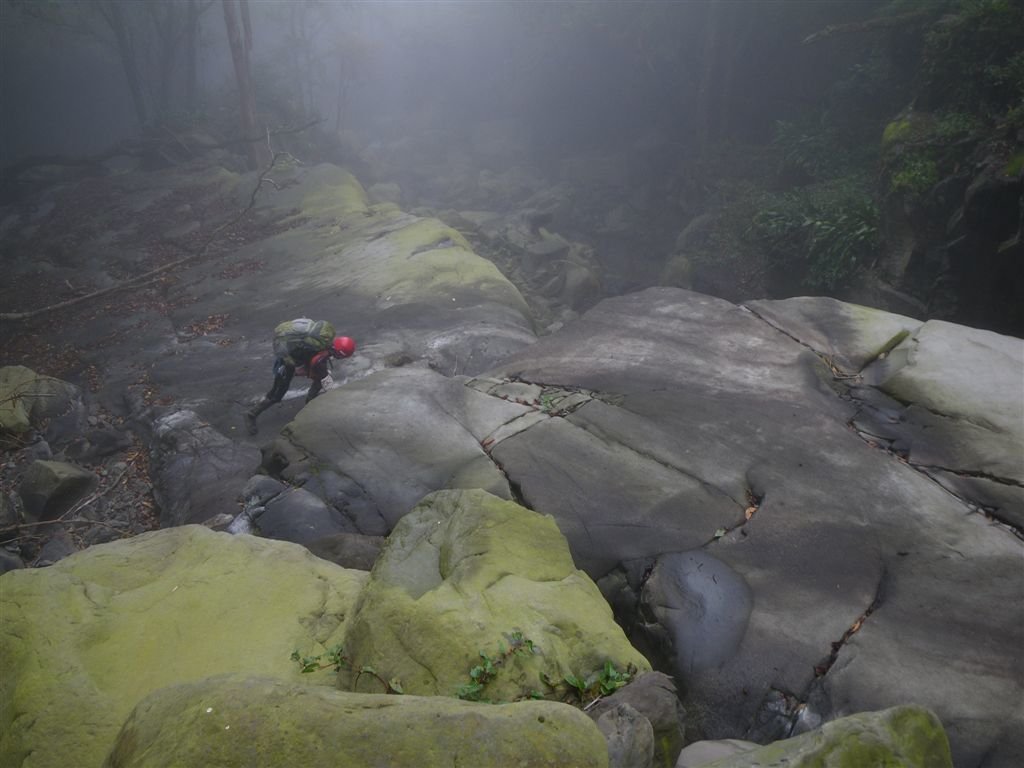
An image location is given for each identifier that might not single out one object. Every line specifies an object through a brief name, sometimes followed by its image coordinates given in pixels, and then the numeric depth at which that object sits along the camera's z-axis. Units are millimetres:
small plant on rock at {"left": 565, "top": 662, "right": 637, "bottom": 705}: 3607
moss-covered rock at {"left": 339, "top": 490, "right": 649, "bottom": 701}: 3553
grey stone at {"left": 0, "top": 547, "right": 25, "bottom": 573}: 7137
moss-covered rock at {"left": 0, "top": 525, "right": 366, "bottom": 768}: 3672
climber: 8867
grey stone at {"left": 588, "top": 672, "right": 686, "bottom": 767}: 3473
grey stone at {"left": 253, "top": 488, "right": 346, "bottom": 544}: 6180
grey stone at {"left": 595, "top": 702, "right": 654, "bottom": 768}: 3074
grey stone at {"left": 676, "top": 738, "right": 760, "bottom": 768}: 3709
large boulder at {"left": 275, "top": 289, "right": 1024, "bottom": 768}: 4363
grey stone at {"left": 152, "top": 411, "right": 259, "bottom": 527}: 7684
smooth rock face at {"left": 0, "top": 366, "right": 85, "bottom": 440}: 9992
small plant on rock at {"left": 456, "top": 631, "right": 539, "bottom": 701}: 3383
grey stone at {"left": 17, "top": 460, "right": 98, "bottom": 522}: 8461
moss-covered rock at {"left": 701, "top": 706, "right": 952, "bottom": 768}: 2805
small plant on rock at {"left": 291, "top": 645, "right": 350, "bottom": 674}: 3982
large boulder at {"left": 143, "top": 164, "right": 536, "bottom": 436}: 10555
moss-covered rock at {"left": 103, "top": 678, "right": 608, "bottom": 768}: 2422
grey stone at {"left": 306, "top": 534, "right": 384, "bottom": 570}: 5641
